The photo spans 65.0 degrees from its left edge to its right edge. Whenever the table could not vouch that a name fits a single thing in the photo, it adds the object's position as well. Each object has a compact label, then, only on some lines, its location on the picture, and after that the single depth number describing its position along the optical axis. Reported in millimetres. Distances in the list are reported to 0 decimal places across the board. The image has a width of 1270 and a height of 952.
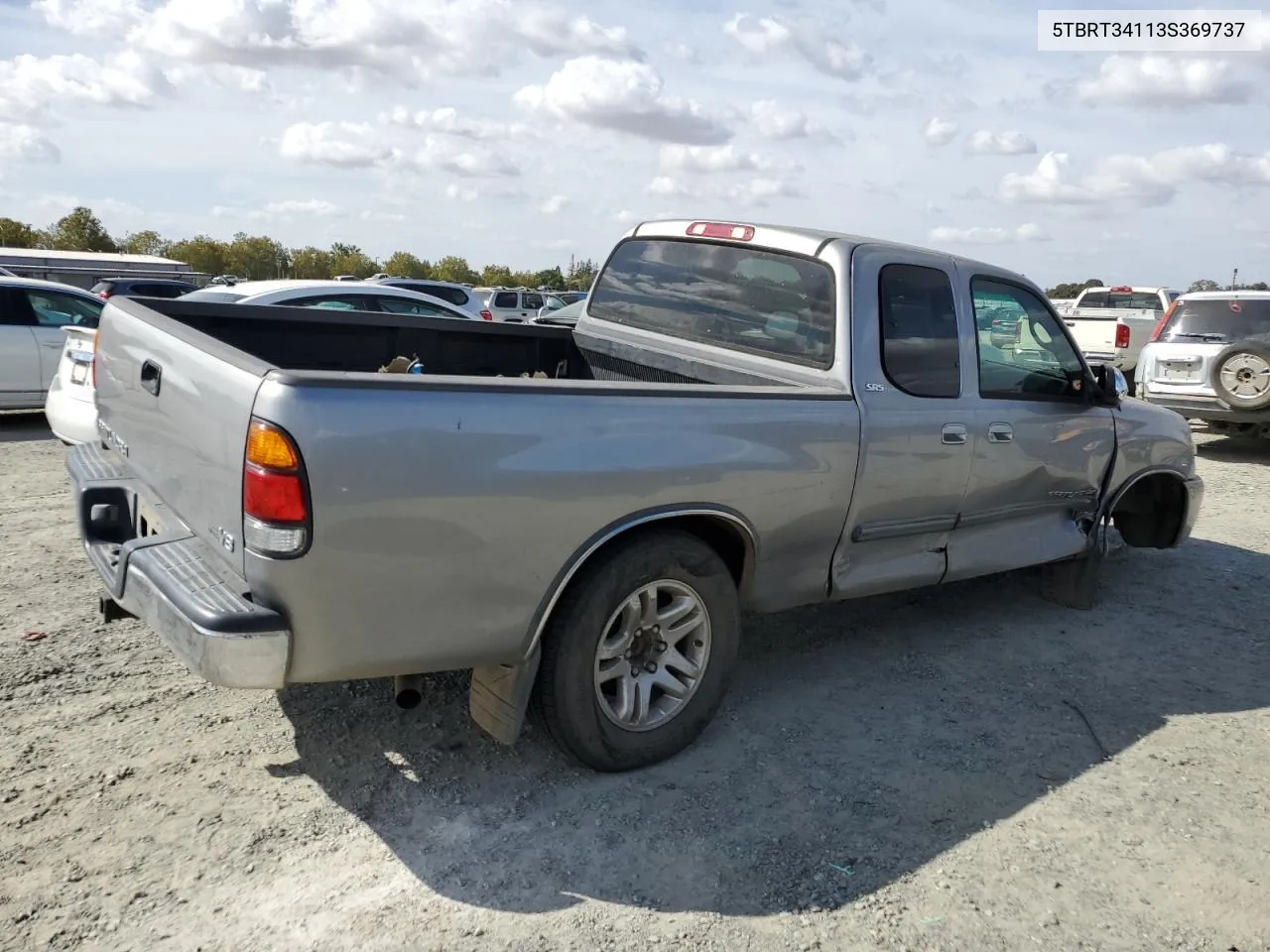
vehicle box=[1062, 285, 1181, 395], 15953
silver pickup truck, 2686
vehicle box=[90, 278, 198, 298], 18594
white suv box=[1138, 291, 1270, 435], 10078
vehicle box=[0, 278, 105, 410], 9602
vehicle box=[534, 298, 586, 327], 11309
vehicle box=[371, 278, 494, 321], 16547
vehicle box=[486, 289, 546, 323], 26188
